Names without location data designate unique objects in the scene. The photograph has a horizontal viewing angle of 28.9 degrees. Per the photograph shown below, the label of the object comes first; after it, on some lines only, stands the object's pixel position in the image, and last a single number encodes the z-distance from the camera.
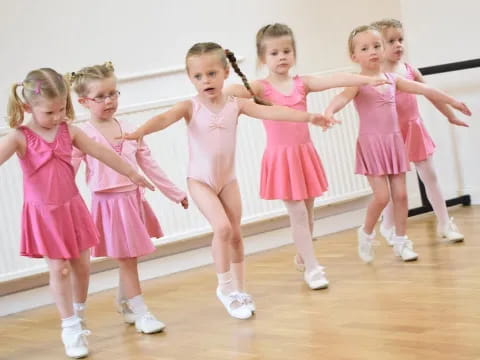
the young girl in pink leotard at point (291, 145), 3.87
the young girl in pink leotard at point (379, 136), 4.17
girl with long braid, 3.48
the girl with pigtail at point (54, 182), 3.25
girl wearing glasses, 3.52
